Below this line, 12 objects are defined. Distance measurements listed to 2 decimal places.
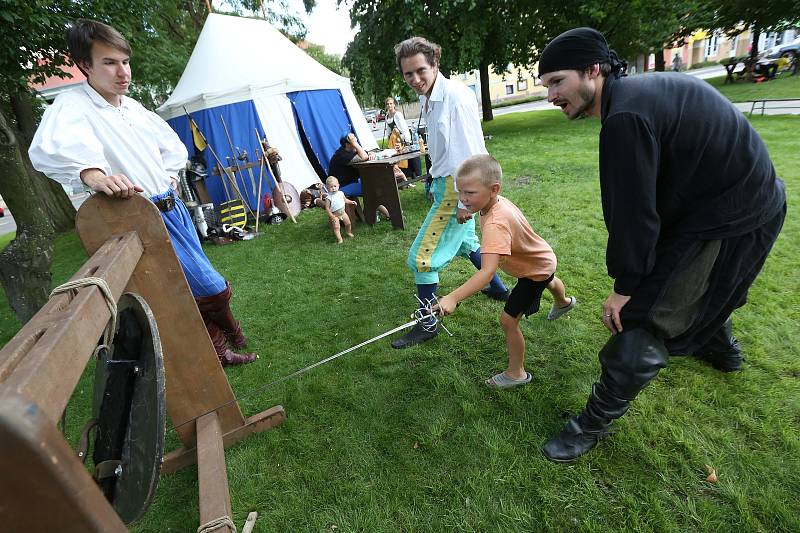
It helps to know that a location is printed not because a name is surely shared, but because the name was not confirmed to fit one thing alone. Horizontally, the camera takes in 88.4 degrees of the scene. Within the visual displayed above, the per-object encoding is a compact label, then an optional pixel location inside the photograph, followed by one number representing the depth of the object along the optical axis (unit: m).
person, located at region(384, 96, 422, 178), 8.64
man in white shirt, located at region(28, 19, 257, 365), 1.92
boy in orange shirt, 2.16
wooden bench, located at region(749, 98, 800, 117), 10.62
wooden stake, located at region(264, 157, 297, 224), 8.09
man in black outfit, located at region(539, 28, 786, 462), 1.47
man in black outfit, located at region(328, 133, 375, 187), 7.00
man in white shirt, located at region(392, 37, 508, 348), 2.98
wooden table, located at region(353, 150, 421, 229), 6.12
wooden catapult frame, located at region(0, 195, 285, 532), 0.56
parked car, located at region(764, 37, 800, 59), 23.41
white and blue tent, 8.80
